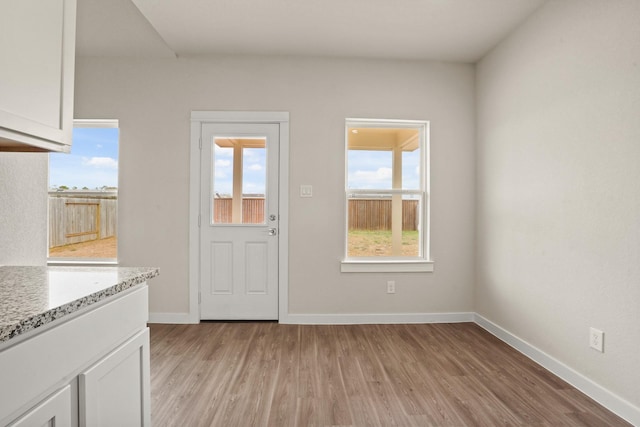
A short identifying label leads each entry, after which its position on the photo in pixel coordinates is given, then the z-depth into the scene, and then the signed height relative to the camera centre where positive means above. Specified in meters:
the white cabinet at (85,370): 0.72 -0.42
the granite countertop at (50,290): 0.75 -0.23
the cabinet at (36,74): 1.02 +0.47
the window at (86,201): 3.43 +0.12
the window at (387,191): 3.51 +0.26
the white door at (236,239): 3.38 -0.26
